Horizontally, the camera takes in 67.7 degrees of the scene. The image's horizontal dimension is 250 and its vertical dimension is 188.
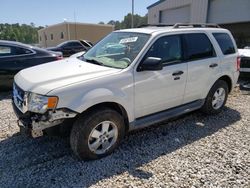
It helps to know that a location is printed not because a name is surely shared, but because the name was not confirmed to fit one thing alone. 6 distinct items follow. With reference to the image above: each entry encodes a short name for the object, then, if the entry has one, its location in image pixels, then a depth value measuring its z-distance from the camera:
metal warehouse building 12.46
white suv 2.29
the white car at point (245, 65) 6.07
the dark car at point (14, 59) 4.78
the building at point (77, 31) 27.12
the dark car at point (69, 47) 12.85
